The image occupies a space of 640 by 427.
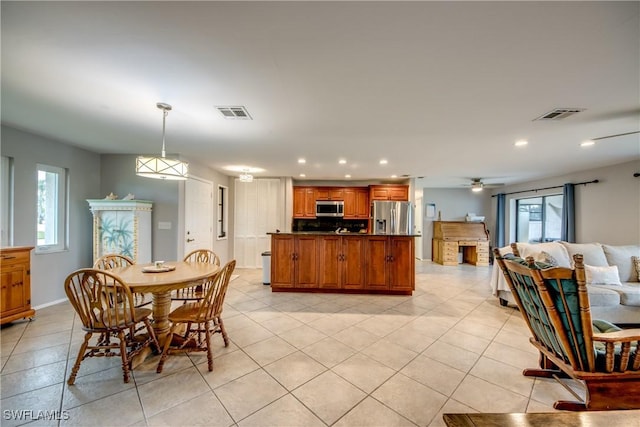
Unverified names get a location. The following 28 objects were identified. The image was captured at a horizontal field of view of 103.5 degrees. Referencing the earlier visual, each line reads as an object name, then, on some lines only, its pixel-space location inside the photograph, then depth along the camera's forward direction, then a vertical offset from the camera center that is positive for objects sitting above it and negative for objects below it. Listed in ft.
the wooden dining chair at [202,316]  7.32 -3.19
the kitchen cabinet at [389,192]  22.31 +1.89
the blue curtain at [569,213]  18.19 +0.19
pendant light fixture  7.97 +1.40
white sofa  10.24 -2.75
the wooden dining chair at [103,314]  6.50 -2.80
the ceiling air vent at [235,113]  8.38 +3.42
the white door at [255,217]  21.97 -0.44
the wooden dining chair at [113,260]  9.37 -2.05
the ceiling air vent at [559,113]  8.11 +3.41
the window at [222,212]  20.39 -0.05
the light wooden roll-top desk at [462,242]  24.39 -2.74
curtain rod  16.87 +2.26
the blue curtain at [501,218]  25.20 -0.32
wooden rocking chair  5.04 -2.60
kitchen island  14.40 -2.91
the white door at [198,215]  15.06 -0.25
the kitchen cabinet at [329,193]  22.84 +1.78
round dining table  7.11 -2.07
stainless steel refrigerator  21.25 -0.31
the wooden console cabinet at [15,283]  9.41 -2.91
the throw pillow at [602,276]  11.12 -2.66
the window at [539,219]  21.77 -0.30
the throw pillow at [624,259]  11.96 -2.06
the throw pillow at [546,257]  11.47 -1.94
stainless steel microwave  22.48 +0.42
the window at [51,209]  11.94 +0.01
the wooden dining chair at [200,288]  9.69 -3.19
